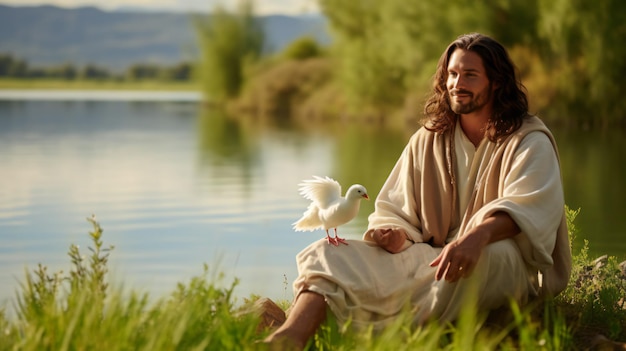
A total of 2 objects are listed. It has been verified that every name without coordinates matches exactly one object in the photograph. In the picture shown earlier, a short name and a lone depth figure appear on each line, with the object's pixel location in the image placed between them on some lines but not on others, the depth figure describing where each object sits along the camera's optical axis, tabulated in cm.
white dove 740
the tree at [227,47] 9138
